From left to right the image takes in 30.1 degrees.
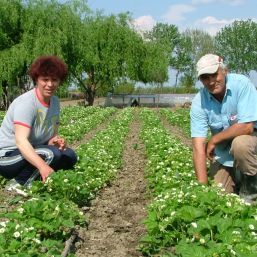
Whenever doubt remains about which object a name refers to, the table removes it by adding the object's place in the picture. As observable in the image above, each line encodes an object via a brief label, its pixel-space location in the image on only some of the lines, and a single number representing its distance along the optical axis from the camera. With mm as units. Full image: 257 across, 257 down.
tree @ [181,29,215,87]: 83125
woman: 5527
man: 4994
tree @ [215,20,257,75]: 83750
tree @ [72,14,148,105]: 41750
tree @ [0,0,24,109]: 33375
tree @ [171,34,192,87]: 86062
